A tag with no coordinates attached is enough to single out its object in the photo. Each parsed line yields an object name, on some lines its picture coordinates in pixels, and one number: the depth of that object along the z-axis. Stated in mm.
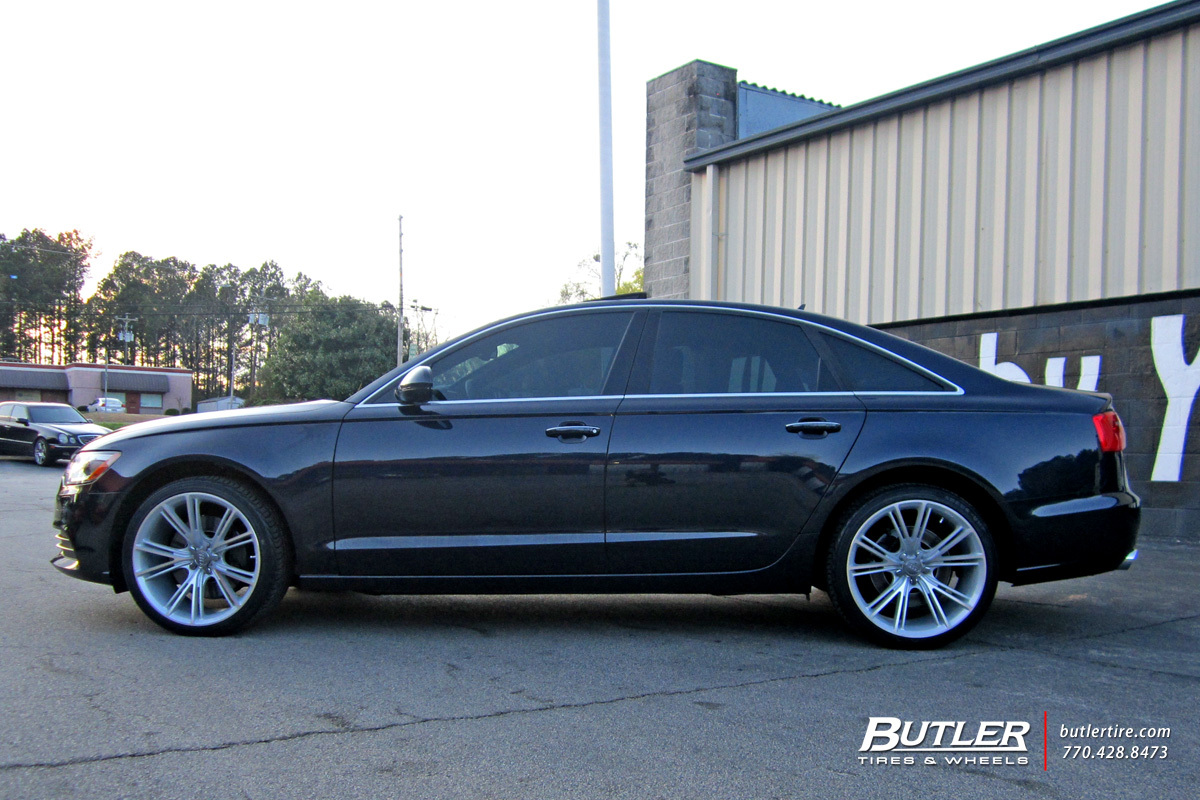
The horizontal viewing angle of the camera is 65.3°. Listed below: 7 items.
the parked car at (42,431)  19516
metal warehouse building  8227
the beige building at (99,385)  68062
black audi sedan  4270
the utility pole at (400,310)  40512
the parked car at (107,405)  63219
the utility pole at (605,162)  11469
